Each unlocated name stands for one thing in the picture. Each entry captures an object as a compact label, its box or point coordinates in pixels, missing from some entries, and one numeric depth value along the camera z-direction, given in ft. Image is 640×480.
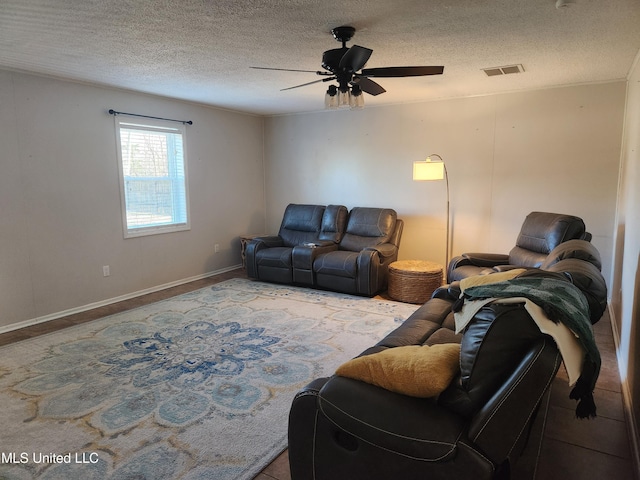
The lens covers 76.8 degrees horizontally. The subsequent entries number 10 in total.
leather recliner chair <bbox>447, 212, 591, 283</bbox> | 11.75
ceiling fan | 8.85
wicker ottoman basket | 14.74
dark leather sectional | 4.00
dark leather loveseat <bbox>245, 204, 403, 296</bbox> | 15.80
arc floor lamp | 15.08
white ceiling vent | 12.47
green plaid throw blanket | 4.08
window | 15.69
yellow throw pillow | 4.55
